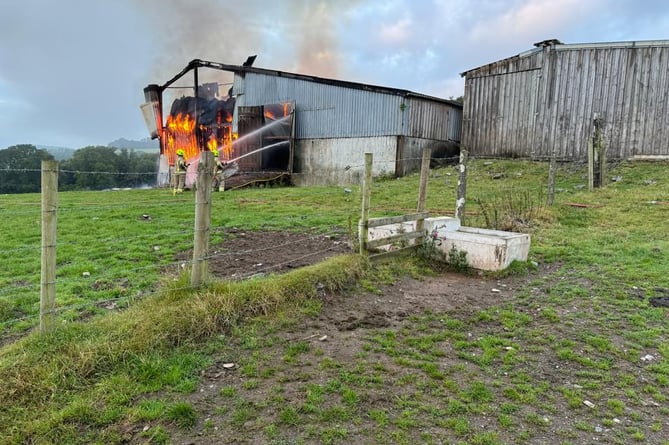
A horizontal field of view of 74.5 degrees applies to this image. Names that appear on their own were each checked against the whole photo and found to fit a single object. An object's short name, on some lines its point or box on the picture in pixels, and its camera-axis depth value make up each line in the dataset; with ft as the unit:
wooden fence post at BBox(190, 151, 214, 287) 14.51
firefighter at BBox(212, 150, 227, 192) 67.21
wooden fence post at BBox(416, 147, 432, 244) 24.20
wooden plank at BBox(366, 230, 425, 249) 21.25
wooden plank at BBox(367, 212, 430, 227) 21.21
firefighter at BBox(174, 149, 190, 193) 60.90
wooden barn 53.21
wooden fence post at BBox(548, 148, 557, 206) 36.32
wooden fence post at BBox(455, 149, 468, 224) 26.35
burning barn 64.90
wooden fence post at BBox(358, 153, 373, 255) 20.93
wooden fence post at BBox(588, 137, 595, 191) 42.75
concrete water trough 22.25
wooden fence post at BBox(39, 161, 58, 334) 11.62
